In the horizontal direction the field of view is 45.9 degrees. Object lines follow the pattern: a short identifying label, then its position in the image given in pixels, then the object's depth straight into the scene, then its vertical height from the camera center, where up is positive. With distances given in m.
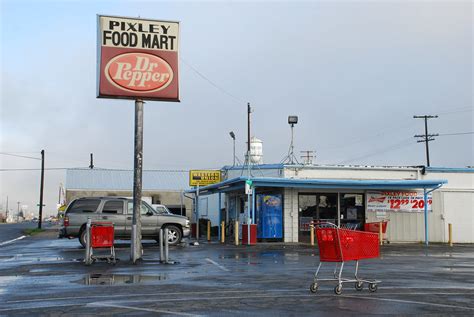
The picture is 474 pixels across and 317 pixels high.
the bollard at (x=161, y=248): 15.38 -0.84
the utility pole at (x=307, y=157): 34.64 +3.85
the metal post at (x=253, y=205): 24.39 +0.58
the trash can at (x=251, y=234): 24.00 -0.67
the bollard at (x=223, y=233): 25.58 -0.70
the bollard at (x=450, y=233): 24.95 -0.62
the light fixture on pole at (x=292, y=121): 29.61 +5.12
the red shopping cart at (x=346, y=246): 9.91 -0.50
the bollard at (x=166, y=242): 15.21 -0.67
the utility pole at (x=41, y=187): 52.53 +2.84
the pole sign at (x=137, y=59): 15.73 +4.53
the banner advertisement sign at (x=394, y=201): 26.97 +0.86
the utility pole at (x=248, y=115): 41.25 +7.80
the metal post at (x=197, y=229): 29.71 -0.58
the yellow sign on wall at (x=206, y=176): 38.81 +2.92
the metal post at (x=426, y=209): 25.99 +0.46
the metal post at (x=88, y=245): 14.85 -0.73
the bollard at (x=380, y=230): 25.28 -0.49
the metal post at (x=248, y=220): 23.80 -0.09
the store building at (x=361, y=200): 25.50 +0.91
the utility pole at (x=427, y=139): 63.41 +9.07
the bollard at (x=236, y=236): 23.78 -0.75
